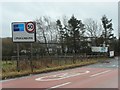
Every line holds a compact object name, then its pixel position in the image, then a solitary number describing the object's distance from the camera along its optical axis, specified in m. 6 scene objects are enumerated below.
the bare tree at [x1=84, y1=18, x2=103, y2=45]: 103.03
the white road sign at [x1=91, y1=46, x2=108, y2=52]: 90.19
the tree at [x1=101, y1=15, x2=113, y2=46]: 101.31
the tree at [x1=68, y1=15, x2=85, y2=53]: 98.45
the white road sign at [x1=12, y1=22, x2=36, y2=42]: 27.36
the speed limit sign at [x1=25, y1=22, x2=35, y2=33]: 27.16
